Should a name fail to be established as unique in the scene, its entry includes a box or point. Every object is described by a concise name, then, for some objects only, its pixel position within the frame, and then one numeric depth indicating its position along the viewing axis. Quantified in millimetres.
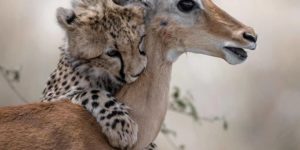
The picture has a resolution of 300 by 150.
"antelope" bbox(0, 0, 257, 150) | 8609
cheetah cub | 8406
